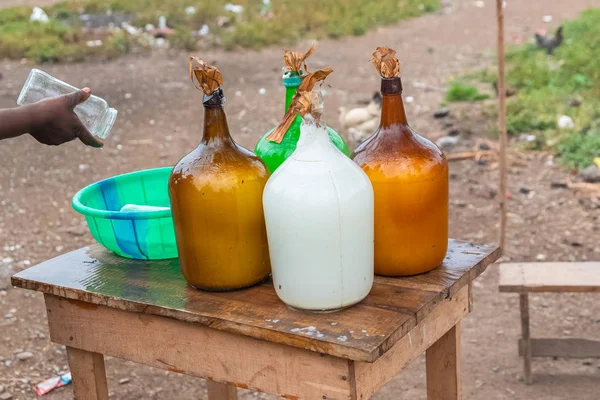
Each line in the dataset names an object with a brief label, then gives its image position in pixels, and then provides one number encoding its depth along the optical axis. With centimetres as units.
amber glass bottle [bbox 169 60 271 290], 166
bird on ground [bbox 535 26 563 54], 799
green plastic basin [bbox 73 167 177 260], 186
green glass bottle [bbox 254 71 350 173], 187
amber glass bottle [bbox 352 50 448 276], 171
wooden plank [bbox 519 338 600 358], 315
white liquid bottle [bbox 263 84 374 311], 155
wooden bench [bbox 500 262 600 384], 295
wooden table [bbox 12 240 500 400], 158
